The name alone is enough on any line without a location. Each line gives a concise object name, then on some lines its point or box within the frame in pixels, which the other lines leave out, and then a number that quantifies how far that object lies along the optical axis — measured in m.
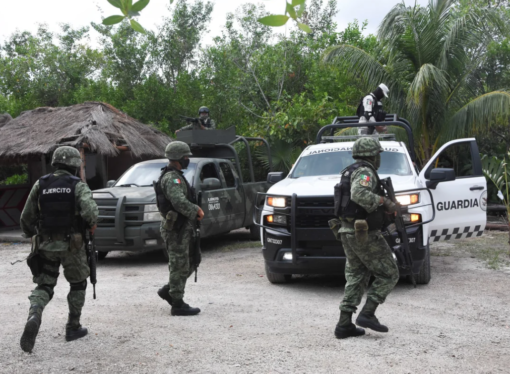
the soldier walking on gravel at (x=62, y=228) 4.93
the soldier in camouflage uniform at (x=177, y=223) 5.71
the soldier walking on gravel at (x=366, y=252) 4.86
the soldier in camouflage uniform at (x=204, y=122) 11.68
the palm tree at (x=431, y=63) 13.28
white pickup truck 6.53
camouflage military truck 8.97
